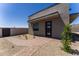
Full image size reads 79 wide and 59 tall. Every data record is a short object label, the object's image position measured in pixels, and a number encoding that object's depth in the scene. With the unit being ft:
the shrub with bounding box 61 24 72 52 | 7.50
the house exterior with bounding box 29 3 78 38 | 10.21
